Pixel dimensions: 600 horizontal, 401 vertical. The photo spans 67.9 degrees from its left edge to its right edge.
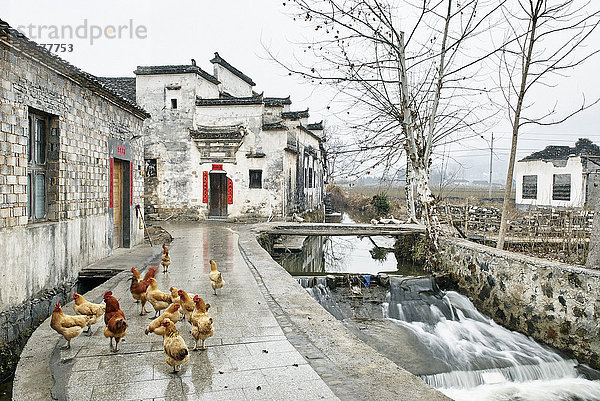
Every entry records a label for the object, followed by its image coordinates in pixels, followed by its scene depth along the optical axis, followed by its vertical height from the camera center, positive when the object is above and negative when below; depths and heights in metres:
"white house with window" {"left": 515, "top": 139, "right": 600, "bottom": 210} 25.20 +0.89
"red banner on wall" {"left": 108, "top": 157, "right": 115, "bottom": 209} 10.05 +0.02
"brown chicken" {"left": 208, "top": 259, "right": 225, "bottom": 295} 6.49 -1.37
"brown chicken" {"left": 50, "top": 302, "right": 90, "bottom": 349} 4.39 -1.40
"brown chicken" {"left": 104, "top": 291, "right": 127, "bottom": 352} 4.26 -1.33
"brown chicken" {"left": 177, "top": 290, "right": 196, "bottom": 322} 4.98 -1.32
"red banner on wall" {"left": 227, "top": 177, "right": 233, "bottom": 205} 19.30 -0.24
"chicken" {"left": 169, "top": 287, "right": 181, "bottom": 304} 5.32 -1.33
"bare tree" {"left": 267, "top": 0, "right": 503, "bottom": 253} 10.85 +2.48
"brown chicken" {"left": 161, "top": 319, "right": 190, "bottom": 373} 3.80 -1.42
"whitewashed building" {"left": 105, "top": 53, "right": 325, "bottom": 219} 19.02 +1.61
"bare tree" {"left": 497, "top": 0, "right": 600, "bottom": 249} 9.77 +2.75
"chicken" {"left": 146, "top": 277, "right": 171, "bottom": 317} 5.50 -1.41
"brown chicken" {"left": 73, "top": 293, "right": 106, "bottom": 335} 4.76 -1.35
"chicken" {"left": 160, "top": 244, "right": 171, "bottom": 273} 8.02 -1.33
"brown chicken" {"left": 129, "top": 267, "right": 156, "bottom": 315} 5.58 -1.32
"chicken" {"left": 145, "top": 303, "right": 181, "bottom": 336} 4.36 -1.36
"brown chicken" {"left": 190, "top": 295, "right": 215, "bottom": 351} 4.40 -1.40
